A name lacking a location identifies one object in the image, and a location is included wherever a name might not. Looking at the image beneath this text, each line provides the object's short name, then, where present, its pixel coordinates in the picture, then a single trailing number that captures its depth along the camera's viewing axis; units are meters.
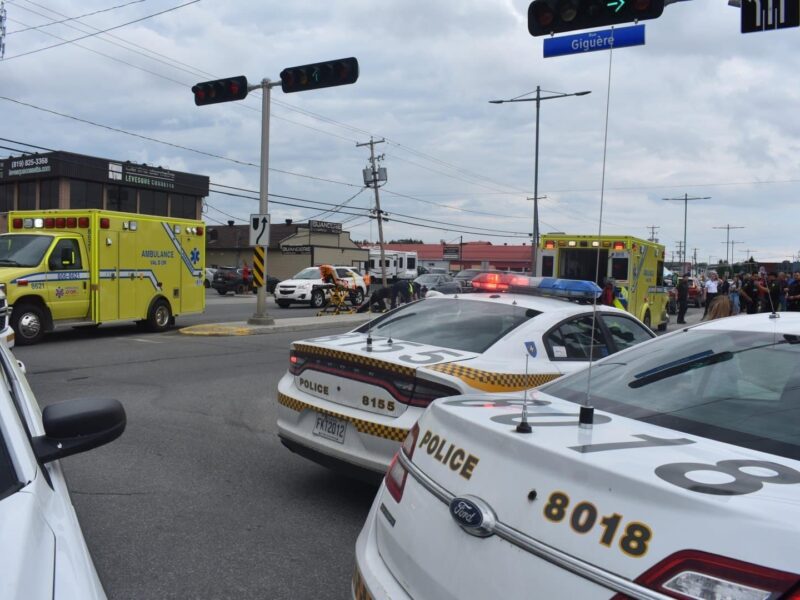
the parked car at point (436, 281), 33.12
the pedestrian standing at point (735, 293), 22.09
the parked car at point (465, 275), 33.07
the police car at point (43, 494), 1.67
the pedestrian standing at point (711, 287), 25.28
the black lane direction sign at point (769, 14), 7.92
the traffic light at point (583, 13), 8.15
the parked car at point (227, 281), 39.52
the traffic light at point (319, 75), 13.95
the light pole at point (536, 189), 28.62
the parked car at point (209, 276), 47.75
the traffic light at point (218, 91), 15.73
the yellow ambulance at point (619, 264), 16.83
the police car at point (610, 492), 1.51
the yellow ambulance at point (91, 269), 12.84
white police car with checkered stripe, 4.32
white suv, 27.05
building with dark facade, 44.66
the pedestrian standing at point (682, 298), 24.64
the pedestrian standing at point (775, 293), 19.57
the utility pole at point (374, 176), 44.07
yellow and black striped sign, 16.97
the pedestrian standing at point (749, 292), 19.17
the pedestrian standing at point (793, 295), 16.98
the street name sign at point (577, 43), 8.53
